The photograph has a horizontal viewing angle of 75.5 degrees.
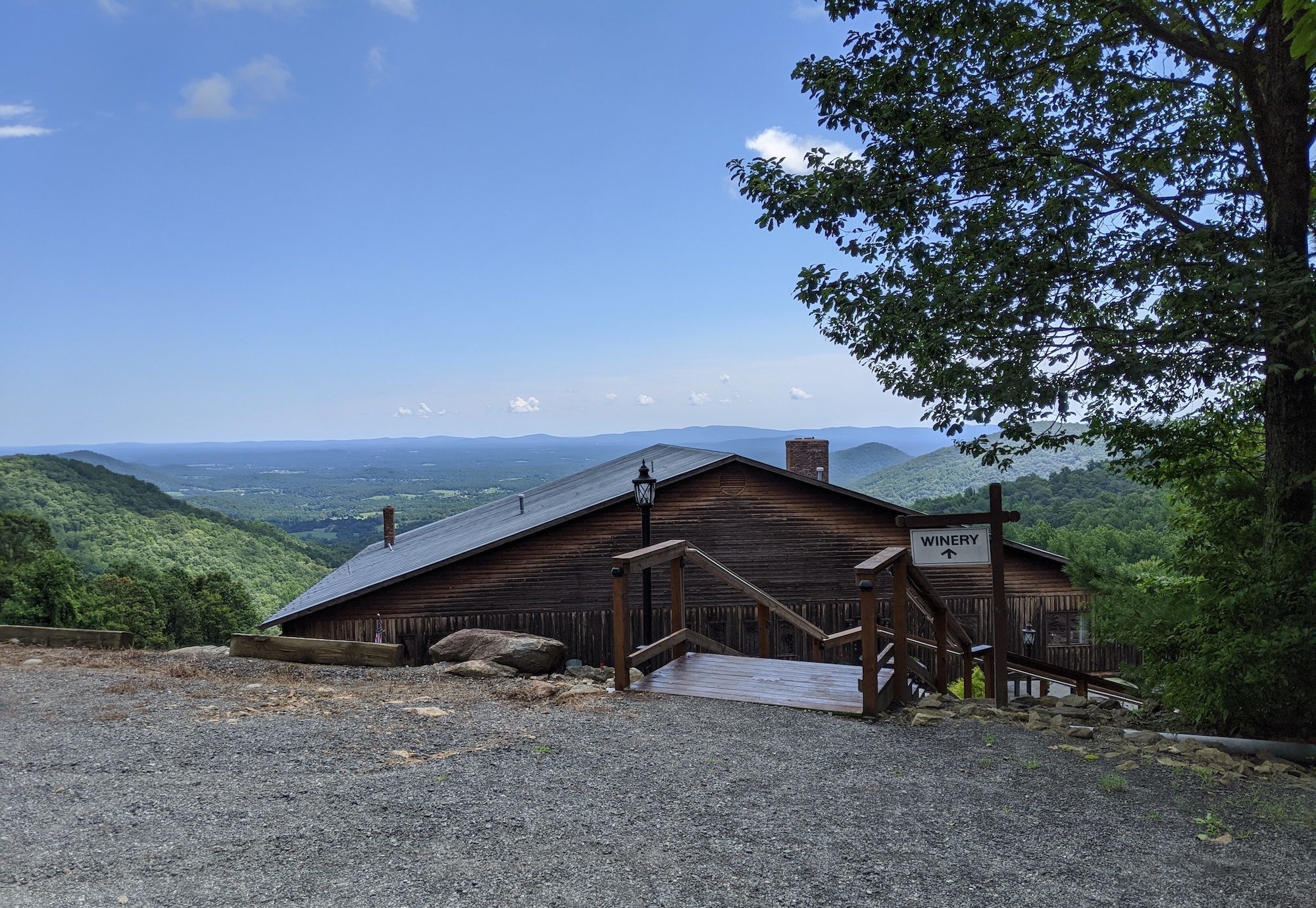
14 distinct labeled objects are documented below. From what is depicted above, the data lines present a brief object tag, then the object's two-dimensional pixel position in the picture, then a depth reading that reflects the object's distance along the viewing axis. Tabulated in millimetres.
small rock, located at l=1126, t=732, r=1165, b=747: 6547
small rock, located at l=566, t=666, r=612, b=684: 9573
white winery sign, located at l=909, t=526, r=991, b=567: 7414
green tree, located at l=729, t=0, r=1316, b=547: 7297
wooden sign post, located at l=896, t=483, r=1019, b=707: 7422
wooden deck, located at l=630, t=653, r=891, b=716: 7379
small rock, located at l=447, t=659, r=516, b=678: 9125
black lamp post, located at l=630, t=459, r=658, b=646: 10984
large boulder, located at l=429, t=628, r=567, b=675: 10047
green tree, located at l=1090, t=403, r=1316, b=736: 6465
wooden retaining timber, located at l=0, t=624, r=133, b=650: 10617
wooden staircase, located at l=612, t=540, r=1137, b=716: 6996
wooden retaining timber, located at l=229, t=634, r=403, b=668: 9469
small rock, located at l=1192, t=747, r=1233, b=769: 5992
